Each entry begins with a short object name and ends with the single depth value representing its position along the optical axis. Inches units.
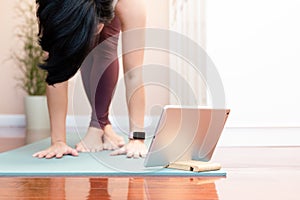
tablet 95.1
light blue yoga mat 93.8
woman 94.3
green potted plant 176.6
